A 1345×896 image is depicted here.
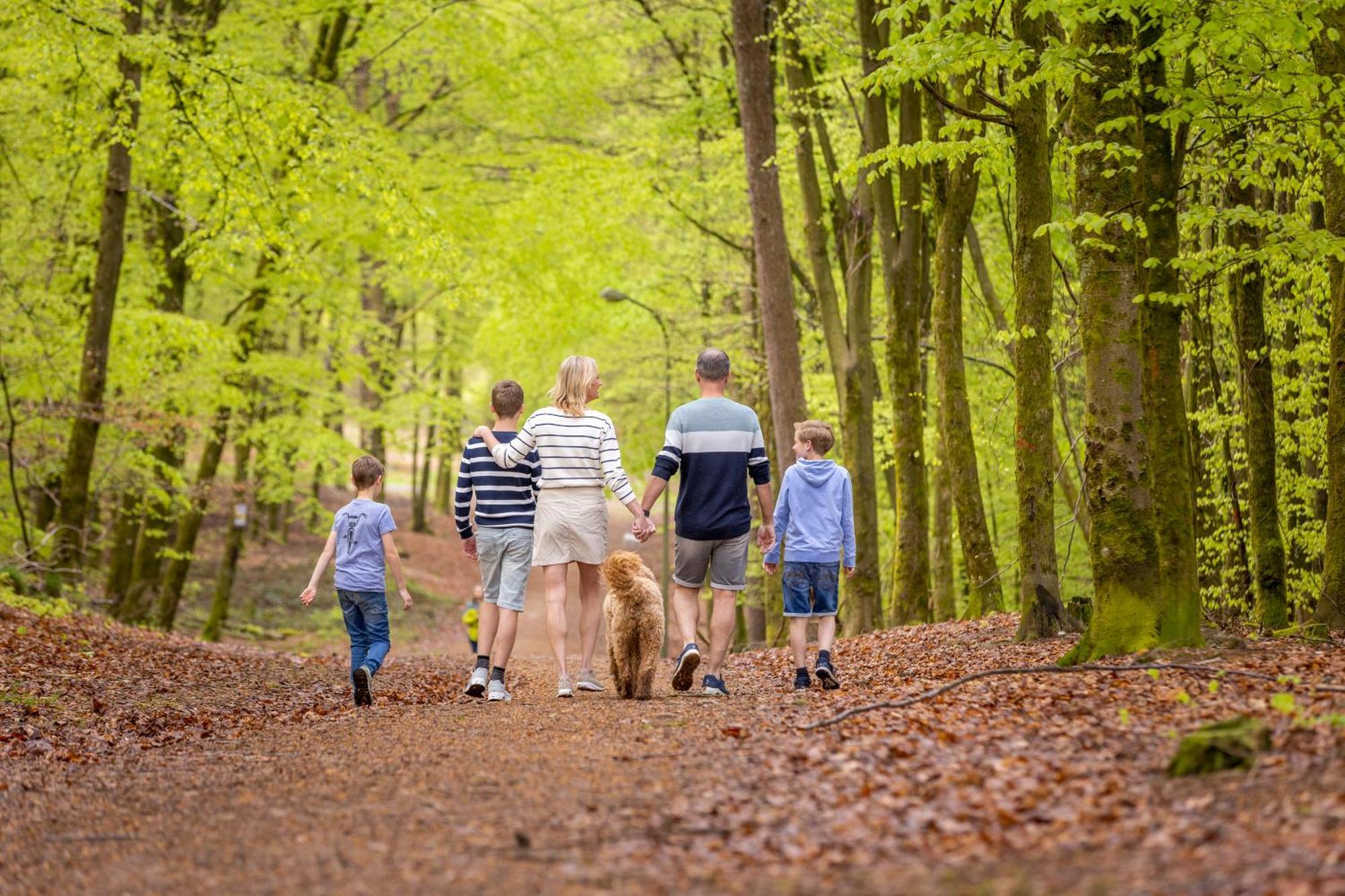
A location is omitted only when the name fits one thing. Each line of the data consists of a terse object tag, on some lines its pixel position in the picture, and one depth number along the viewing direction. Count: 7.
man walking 17.31
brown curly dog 17.52
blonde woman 17.61
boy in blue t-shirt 18.36
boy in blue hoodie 17.19
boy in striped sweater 17.98
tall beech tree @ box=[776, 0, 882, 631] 31.11
